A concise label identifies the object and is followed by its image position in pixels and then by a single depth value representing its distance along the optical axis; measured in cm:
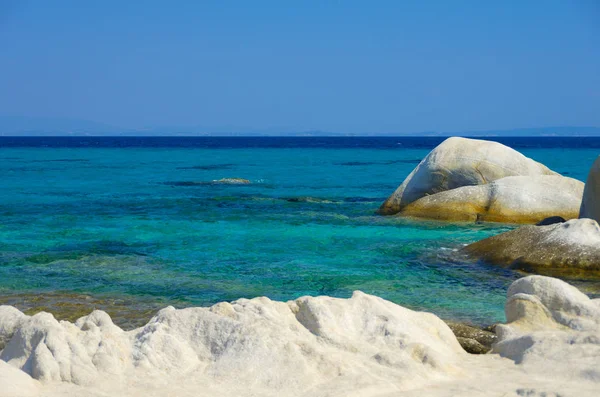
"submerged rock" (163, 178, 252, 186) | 3119
